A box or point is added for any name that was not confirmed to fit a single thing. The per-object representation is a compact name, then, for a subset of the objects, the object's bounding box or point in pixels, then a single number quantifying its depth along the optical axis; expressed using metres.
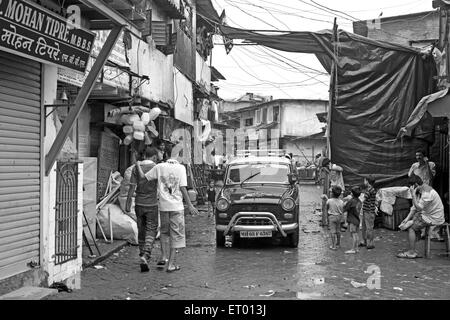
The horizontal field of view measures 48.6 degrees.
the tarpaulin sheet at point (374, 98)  14.77
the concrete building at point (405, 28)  21.23
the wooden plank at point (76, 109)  6.73
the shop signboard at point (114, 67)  10.52
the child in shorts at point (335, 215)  10.64
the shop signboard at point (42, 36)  5.29
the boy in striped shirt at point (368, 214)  10.84
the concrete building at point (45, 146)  5.97
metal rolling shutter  5.98
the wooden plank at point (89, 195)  10.12
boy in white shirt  8.27
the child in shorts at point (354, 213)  10.42
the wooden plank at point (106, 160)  11.92
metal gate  7.15
